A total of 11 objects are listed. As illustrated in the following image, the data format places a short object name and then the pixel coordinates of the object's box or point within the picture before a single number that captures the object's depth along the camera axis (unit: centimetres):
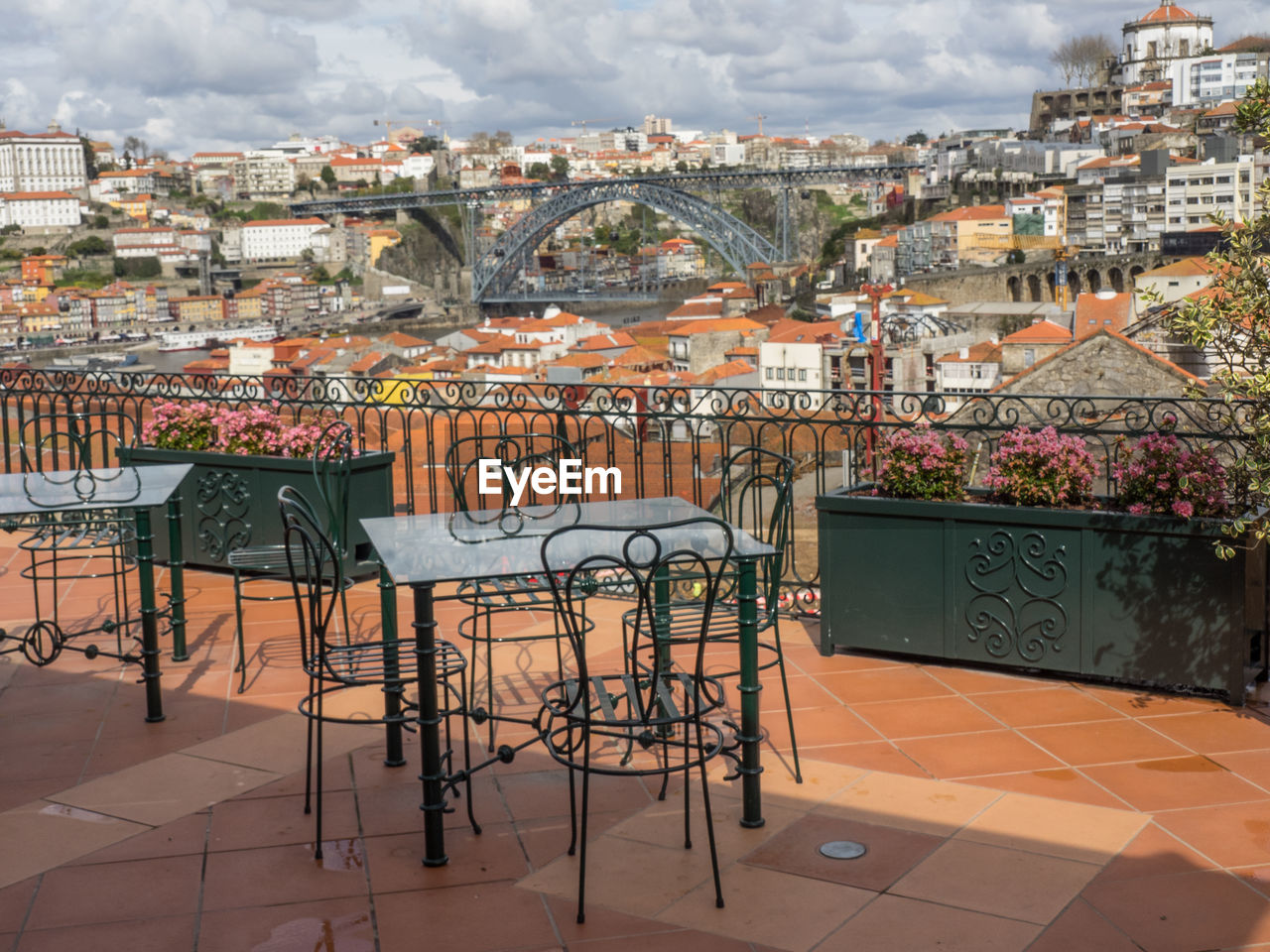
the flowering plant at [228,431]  503
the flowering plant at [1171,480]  336
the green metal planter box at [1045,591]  335
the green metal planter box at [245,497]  493
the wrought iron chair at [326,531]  350
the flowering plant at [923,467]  375
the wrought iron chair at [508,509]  294
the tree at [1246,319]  303
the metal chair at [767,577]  287
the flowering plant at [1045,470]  357
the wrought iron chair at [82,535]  373
